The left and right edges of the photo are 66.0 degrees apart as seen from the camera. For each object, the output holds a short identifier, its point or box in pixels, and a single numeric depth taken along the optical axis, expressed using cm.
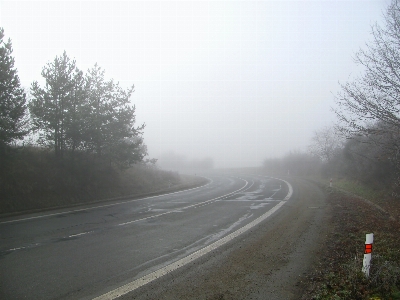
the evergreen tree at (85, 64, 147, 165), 2108
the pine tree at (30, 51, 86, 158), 1867
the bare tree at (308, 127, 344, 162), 4509
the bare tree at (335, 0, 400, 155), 1016
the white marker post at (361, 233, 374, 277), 548
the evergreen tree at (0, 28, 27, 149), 1584
